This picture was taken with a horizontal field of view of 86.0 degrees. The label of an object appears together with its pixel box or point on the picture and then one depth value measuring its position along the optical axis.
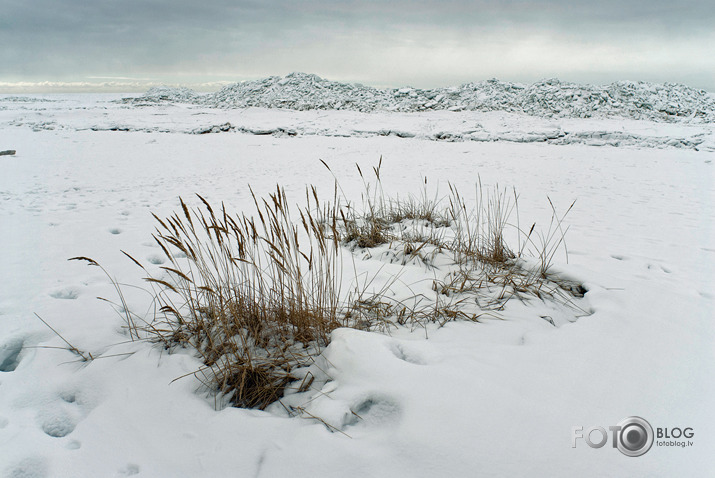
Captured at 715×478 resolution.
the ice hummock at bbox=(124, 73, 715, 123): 15.89
